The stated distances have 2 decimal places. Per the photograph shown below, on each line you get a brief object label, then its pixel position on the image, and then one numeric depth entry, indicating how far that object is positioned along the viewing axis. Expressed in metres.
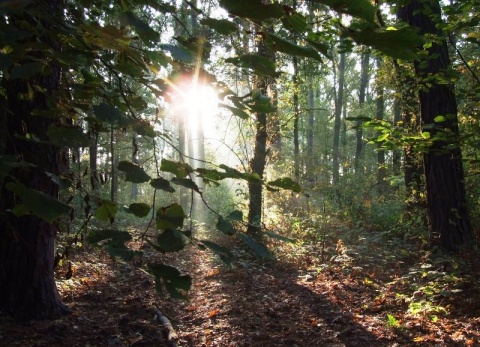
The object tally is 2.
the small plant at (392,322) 4.84
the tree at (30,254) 3.70
